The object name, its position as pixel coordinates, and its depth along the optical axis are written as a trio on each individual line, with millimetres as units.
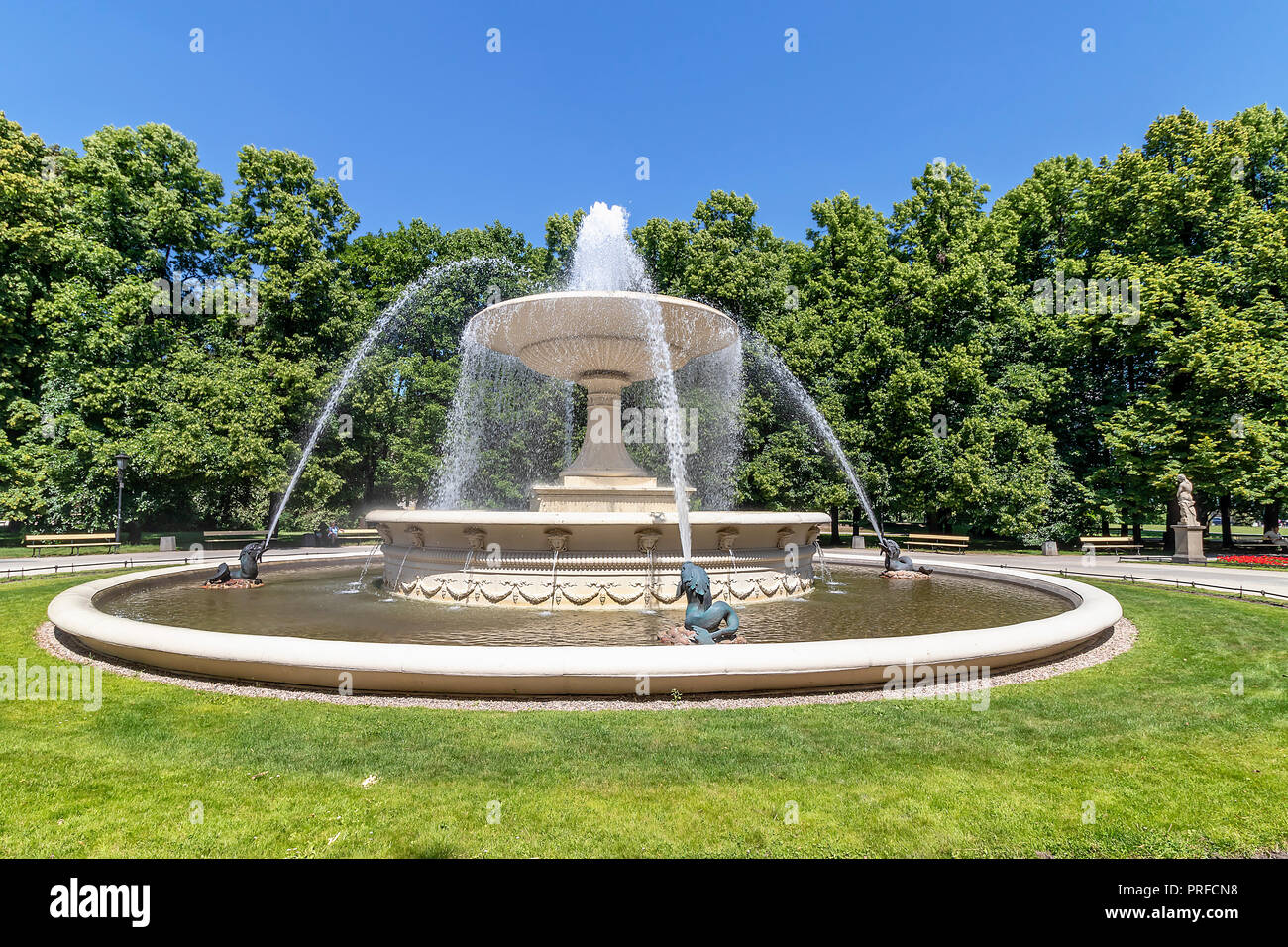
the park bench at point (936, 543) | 26703
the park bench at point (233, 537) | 28425
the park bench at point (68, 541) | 23688
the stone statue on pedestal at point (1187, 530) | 21312
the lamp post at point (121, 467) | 23625
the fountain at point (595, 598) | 6121
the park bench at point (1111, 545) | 25719
